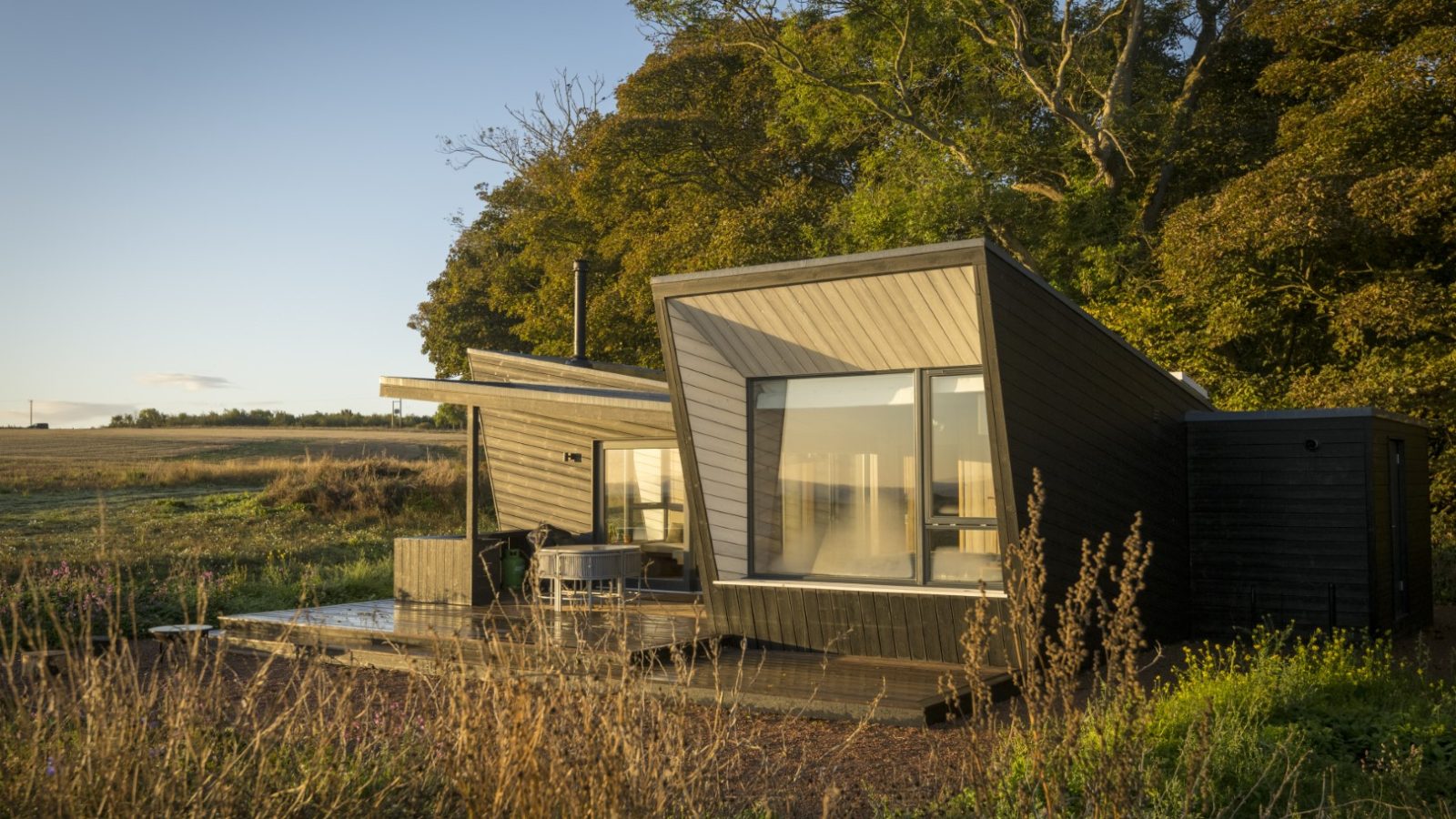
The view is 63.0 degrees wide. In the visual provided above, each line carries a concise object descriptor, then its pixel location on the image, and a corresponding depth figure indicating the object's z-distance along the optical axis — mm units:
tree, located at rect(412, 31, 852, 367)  20016
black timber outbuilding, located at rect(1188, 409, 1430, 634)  9453
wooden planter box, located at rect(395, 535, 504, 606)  10656
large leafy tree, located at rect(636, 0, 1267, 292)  17266
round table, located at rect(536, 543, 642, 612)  9320
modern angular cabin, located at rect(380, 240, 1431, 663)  7602
